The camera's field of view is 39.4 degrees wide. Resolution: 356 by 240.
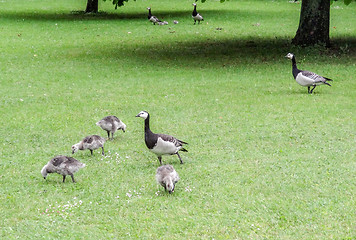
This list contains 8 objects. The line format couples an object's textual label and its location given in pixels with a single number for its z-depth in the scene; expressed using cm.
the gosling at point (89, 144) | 1005
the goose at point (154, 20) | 3370
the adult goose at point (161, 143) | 930
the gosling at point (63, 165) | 861
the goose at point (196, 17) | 3397
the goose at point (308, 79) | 1532
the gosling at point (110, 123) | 1111
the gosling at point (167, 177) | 816
